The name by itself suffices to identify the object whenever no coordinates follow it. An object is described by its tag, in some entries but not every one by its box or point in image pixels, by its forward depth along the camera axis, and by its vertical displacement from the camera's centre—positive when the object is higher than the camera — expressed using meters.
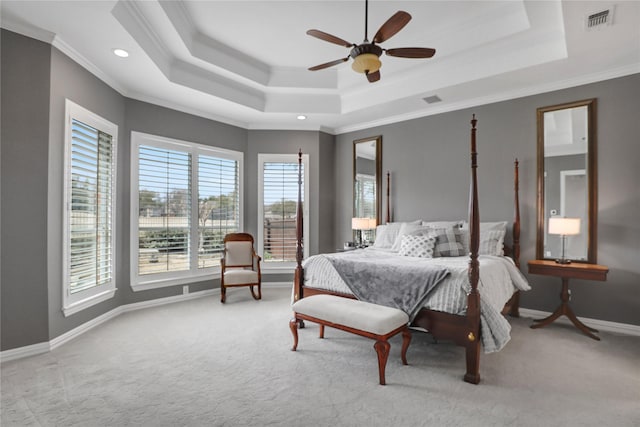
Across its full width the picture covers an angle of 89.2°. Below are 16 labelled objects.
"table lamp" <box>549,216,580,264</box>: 3.39 -0.09
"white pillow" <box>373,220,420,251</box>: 4.64 -0.28
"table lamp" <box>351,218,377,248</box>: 5.14 -0.12
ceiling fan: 2.41 +1.36
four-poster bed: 2.41 -0.80
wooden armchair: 4.61 -0.74
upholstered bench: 2.42 -0.83
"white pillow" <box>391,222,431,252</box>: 4.02 -0.19
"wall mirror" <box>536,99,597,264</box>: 3.67 +0.47
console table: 3.25 -0.59
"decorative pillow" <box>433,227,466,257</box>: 3.76 -0.33
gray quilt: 2.69 -0.58
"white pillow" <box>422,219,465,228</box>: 4.28 -0.10
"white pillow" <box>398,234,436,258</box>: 3.71 -0.35
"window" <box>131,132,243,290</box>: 4.39 +0.10
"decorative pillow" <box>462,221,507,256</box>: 3.90 -0.15
